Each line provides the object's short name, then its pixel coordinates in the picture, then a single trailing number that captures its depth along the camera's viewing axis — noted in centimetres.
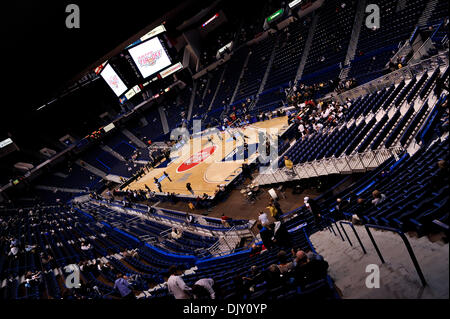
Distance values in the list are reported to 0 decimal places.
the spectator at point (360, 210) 792
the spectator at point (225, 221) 1537
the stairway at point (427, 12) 2050
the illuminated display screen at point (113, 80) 3069
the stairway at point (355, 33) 2638
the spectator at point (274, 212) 1364
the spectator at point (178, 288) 636
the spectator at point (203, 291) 629
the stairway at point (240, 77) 4049
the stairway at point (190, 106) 4695
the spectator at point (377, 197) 836
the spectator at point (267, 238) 1030
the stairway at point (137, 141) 4792
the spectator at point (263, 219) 1256
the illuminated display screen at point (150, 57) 2955
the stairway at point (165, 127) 4769
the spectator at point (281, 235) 977
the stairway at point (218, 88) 4425
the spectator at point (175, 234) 1675
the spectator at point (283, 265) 660
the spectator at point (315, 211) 1137
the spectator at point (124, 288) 777
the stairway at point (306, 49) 3161
